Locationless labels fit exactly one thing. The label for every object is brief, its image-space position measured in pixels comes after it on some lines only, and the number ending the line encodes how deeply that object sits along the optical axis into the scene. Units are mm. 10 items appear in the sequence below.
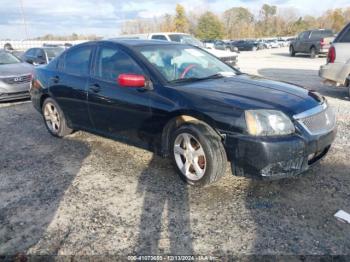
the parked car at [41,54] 14305
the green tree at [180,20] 71062
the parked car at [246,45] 40656
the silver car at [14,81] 8482
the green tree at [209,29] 69188
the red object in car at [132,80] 3785
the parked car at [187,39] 13569
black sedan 3170
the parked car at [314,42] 21344
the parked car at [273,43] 46394
